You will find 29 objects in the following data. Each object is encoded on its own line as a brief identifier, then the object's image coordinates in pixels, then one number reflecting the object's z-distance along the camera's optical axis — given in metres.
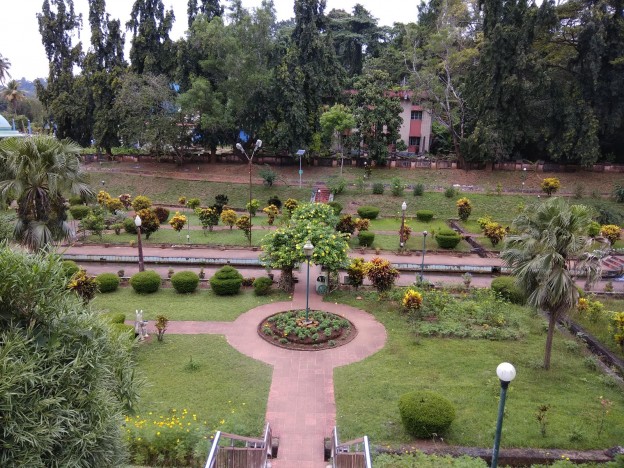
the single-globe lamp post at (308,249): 14.86
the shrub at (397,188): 34.91
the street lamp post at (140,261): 19.88
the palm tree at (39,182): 13.28
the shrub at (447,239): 25.42
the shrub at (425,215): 30.69
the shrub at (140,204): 30.10
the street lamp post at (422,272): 19.77
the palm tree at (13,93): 62.31
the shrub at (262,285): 18.53
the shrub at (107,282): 18.44
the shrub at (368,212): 31.38
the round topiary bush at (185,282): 18.66
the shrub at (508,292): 18.45
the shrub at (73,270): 16.48
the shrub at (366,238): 25.42
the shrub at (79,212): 30.52
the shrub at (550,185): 33.34
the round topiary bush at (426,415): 10.09
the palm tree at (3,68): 63.47
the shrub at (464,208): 30.64
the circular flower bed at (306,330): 14.74
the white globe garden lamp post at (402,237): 24.98
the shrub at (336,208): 29.31
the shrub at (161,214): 29.76
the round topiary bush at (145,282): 18.56
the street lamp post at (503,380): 7.02
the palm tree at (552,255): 12.17
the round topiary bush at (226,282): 18.54
